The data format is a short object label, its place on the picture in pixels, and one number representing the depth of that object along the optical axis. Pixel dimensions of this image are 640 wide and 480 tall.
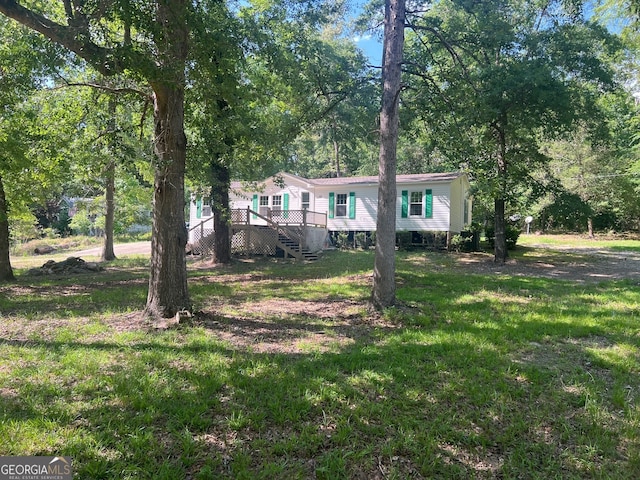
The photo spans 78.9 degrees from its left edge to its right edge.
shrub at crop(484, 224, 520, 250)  18.05
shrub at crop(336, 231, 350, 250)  20.23
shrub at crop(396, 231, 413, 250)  18.70
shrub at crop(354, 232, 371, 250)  19.78
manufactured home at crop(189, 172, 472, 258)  18.09
